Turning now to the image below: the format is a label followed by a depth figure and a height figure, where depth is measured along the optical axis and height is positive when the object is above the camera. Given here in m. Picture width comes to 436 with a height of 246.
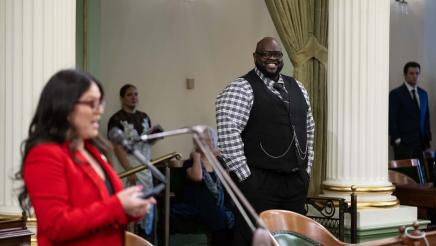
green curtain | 6.41 +0.62
